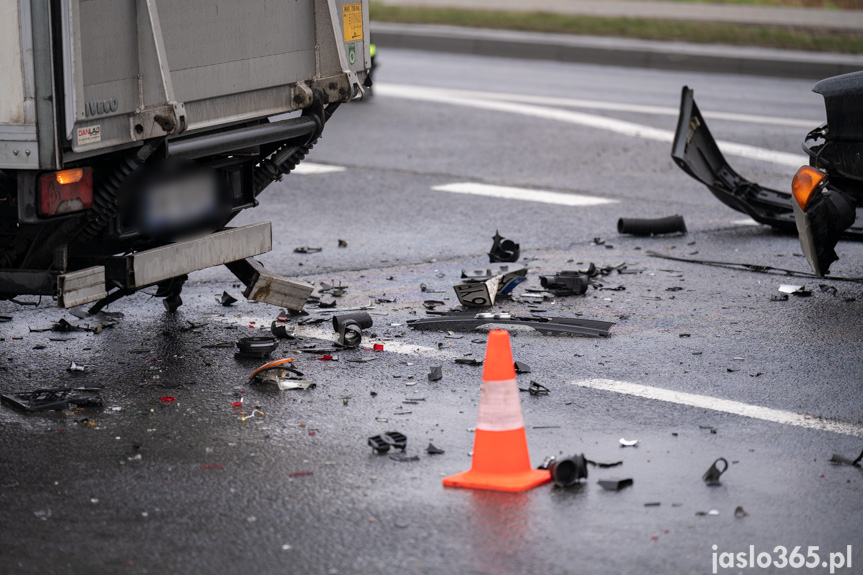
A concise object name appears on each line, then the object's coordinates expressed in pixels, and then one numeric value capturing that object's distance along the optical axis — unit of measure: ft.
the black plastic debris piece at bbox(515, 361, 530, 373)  38.83
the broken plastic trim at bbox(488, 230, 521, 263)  54.49
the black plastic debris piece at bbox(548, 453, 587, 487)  29.30
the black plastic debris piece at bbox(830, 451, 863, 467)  30.60
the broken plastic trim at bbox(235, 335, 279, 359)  40.29
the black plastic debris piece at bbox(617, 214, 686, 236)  59.88
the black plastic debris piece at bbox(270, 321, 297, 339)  42.83
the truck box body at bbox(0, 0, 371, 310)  32.37
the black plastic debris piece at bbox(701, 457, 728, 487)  29.37
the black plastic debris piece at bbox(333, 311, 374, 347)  41.70
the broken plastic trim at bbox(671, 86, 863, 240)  59.88
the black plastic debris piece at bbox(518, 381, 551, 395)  36.58
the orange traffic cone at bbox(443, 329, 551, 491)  29.50
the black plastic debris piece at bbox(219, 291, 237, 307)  47.91
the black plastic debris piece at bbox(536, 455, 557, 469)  30.60
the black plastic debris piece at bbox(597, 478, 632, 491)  29.12
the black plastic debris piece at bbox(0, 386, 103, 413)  35.29
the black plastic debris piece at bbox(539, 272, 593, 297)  48.70
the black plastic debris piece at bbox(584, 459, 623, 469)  30.58
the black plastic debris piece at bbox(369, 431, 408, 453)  31.68
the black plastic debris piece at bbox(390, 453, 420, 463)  31.14
